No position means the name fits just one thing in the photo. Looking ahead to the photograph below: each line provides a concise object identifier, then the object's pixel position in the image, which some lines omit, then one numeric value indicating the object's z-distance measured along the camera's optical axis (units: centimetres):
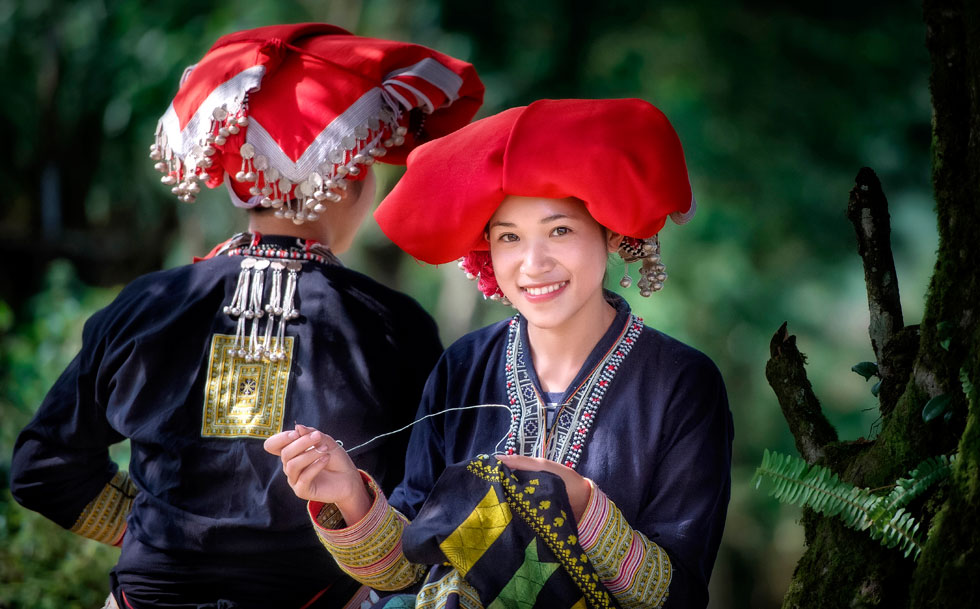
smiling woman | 455
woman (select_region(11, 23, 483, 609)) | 487
